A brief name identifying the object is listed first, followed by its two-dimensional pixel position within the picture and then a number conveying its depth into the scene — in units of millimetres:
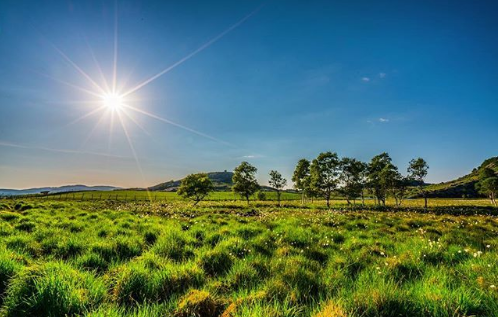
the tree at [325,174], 64562
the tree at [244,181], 76750
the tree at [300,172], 83312
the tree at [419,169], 64613
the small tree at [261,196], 112000
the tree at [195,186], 56094
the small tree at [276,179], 89038
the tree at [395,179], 68500
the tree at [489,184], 71312
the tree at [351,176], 67438
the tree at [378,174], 71919
